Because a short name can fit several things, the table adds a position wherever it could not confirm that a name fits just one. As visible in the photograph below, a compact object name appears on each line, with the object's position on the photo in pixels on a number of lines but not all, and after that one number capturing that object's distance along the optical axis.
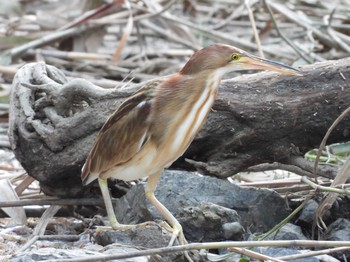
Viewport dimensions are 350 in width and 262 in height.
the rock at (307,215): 8.52
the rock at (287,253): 7.60
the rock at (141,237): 7.53
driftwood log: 8.46
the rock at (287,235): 8.18
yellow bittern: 7.14
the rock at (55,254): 7.08
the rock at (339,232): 7.94
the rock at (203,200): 8.30
